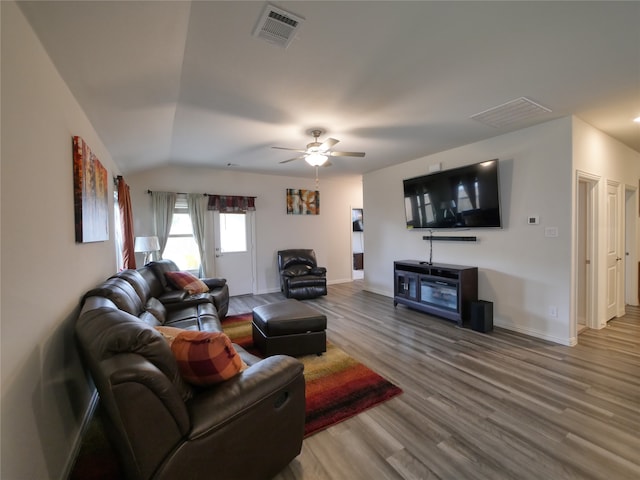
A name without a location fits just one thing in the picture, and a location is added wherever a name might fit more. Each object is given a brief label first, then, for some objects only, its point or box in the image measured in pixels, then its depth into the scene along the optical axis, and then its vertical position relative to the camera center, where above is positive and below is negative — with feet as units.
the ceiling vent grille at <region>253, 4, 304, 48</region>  5.25 +4.13
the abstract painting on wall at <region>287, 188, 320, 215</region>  21.01 +2.42
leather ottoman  9.45 -3.37
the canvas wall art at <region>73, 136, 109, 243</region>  6.72 +1.21
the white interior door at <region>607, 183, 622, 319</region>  12.96 -1.17
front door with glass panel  18.72 -1.04
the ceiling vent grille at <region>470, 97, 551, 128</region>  9.27 +4.07
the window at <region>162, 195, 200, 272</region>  17.30 -0.36
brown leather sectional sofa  3.57 -2.58
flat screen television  12.44 +1.56
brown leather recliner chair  17.92 -2.75
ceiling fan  11.28 +3.26
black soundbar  13.58 -0.44
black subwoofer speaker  11.87 -3.71
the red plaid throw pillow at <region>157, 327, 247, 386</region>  4.54 -1.98
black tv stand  12.82 -2.88
